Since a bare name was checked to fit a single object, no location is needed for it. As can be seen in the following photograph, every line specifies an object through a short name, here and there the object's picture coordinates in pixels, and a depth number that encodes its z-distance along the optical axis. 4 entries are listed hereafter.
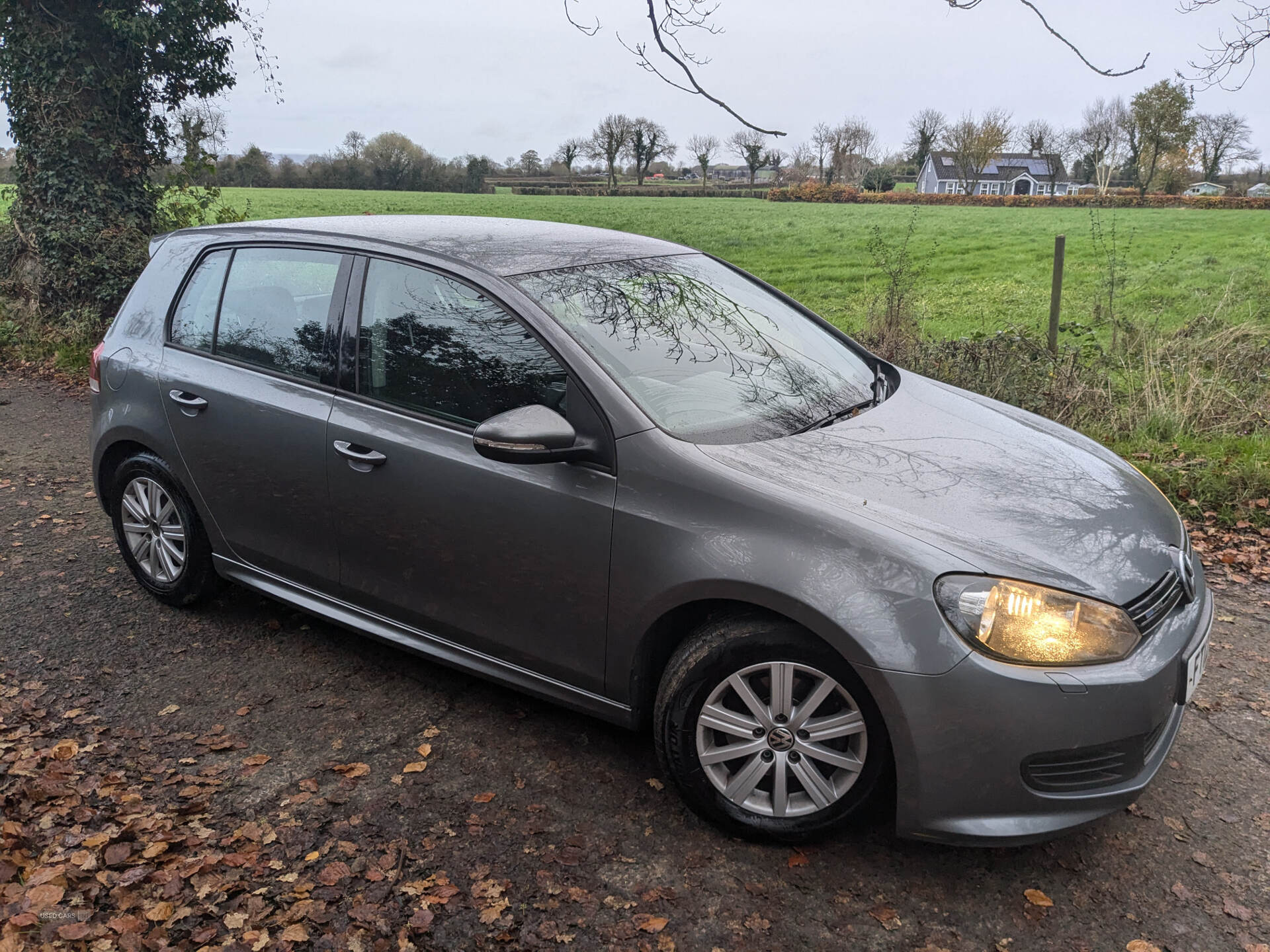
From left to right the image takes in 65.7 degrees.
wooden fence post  8.42
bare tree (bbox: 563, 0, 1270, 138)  4.96
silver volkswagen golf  2.62
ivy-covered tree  11.91
